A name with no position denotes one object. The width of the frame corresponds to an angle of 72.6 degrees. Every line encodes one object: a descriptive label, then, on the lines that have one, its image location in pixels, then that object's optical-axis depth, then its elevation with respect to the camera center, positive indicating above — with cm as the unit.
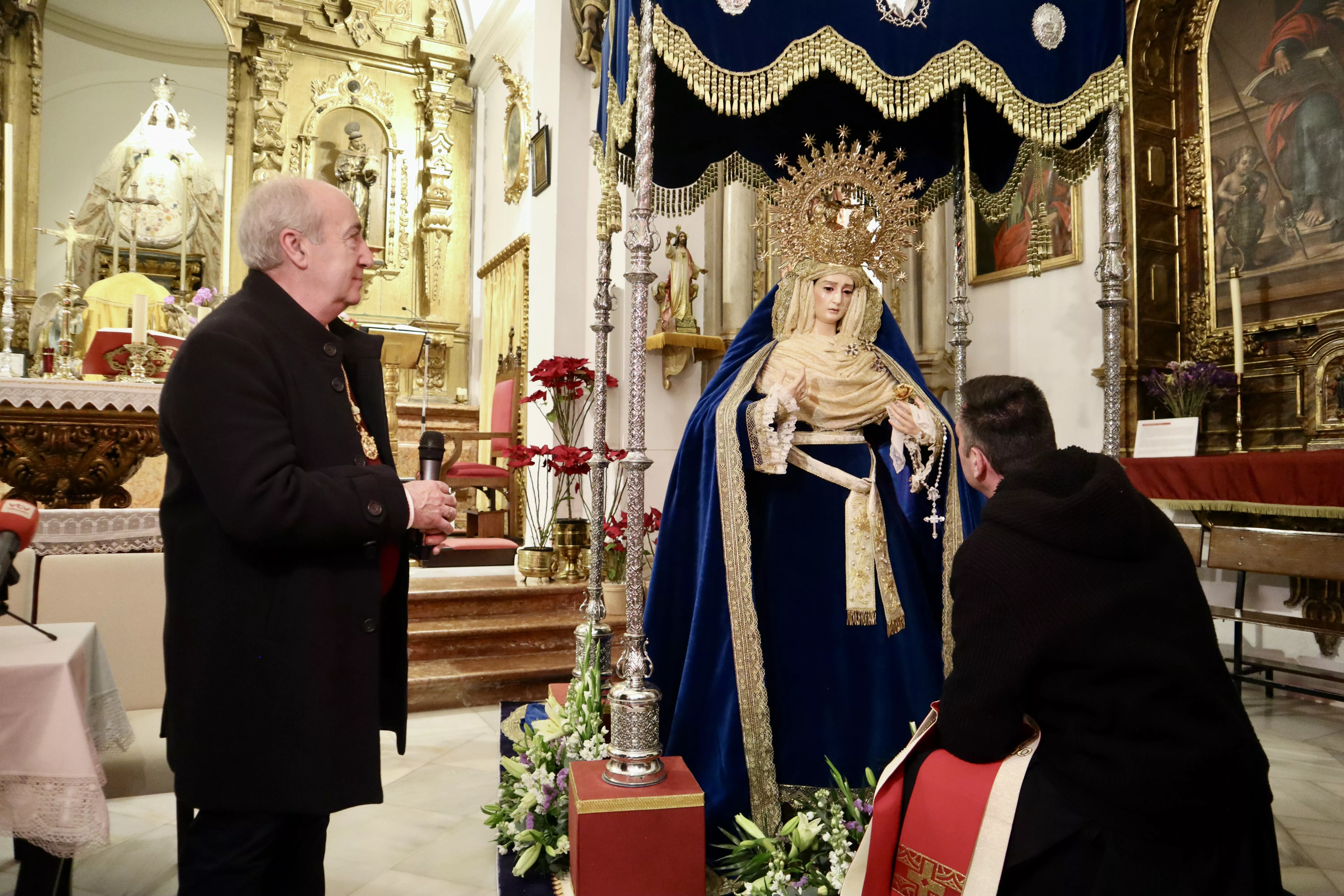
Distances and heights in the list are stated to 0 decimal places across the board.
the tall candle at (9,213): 379 +111
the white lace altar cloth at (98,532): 322 -22
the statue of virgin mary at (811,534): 282 -20
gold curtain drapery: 860 +168
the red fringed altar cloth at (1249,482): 404 -3
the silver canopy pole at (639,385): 264 +26
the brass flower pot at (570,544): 597 -47
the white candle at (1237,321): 492 +83
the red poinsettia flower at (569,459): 557 +8
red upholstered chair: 764 +27
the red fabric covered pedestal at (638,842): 237 -97
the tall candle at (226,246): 968 +239
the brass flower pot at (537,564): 586 -59
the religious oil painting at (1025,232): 605 +170
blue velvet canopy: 284 +139
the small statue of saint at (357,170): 1016 +337
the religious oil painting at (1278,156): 498 +184
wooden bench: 395 -38
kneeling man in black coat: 152 -38
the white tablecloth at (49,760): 168 -54
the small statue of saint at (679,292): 596 +119
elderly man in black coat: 154 -18
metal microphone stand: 169 -22
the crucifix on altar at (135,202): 795 +262
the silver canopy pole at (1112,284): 326 +69
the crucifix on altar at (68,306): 405 +83
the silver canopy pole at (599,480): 347 -3
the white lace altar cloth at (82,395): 351 +30
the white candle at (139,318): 419 +70
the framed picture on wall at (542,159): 711 +250
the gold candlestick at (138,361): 403 +49
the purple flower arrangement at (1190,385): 529 +53
